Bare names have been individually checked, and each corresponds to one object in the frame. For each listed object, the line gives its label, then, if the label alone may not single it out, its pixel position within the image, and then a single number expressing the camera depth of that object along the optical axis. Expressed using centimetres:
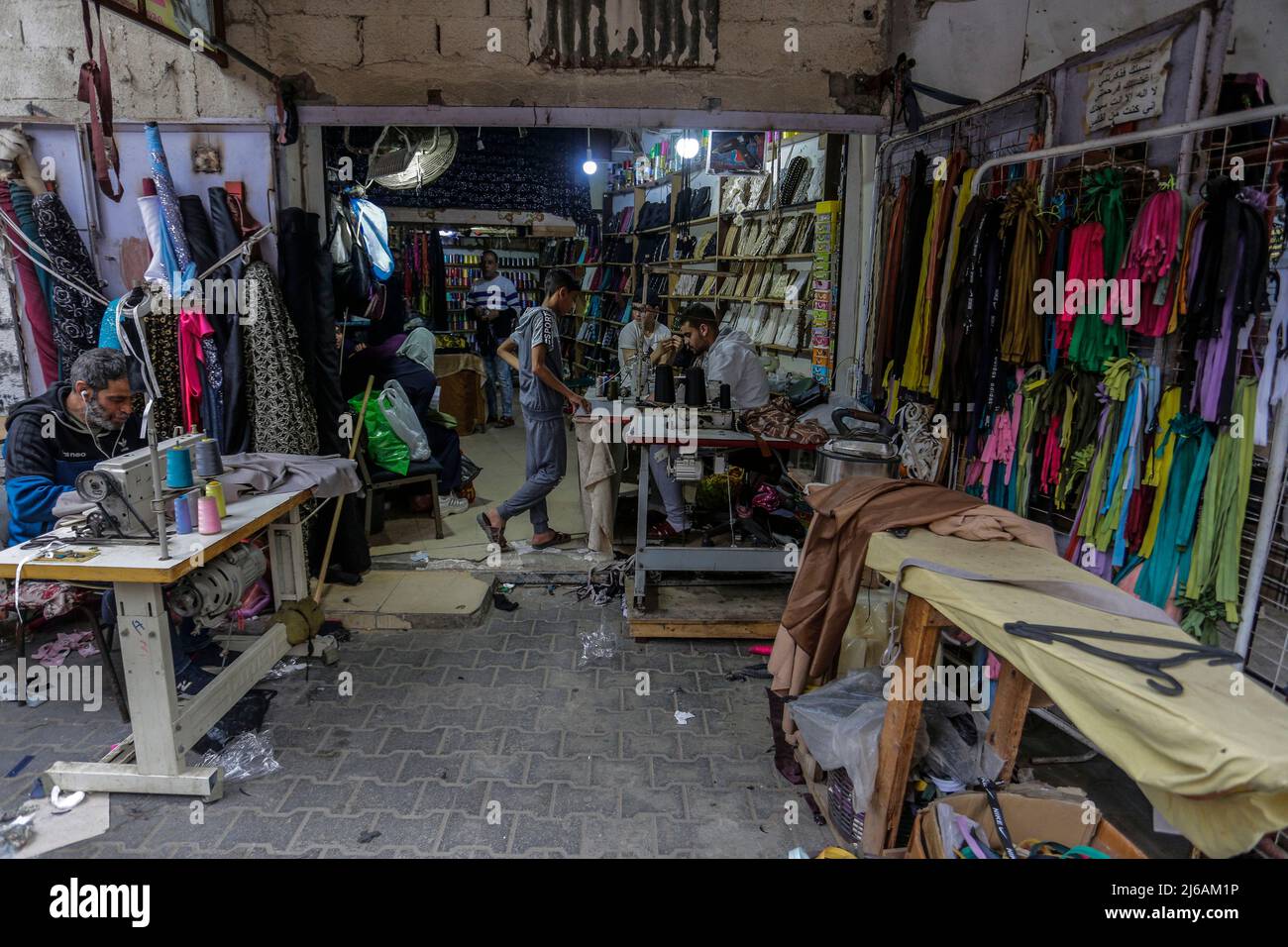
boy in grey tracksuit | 537
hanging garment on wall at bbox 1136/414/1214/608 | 299
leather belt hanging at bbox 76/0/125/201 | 329
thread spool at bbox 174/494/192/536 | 303
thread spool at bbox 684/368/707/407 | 516
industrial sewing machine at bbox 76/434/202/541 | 290
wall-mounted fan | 623
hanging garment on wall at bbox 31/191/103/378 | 438
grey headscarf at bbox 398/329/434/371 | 625
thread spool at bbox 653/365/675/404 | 530
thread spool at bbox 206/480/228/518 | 314
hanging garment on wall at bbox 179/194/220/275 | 440
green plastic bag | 552
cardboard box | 228
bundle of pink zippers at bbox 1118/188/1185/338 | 299
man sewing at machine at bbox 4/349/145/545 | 339
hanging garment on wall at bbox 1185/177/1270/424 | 278
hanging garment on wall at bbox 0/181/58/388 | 438
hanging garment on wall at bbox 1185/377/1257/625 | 284
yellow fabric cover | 142
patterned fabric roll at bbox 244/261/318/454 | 442
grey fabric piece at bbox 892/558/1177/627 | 205
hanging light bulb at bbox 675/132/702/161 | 745
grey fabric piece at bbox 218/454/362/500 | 359
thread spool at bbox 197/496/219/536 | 304
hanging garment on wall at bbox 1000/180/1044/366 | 362
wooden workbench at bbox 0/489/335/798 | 274
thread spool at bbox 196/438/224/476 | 336
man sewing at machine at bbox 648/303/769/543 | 561
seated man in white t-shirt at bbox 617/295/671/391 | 639
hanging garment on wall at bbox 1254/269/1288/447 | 267
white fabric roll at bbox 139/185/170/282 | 433
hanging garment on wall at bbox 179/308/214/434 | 430
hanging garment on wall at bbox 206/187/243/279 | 444
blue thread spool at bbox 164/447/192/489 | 316
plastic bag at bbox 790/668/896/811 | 261
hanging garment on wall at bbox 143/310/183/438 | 430
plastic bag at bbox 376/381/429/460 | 555
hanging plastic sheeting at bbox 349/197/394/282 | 534
